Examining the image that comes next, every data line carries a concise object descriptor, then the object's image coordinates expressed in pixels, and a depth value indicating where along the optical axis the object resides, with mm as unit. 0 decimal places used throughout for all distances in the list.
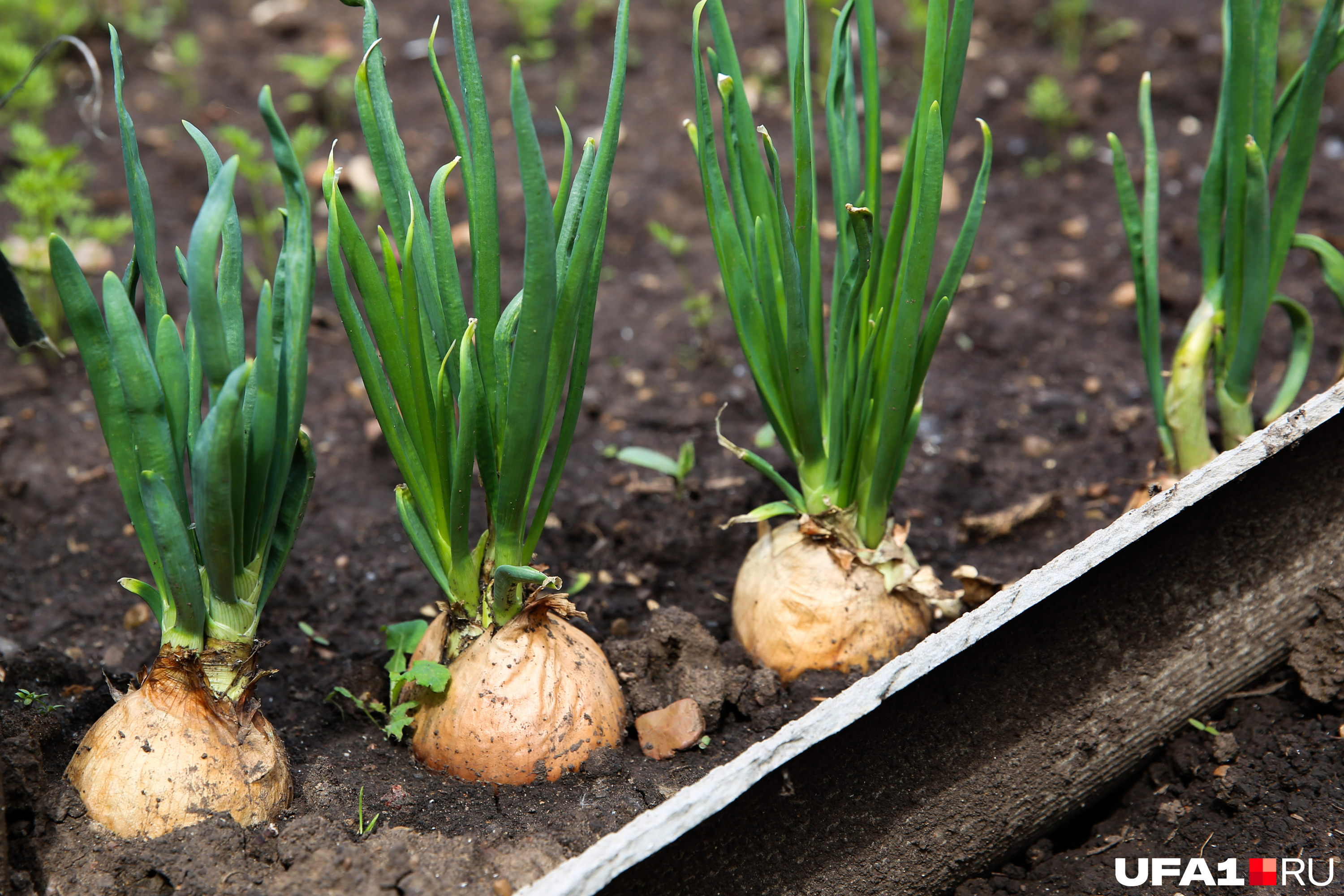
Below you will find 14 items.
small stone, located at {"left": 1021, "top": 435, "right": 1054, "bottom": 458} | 1128
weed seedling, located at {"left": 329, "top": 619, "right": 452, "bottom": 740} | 920
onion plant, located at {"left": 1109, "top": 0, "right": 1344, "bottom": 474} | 970
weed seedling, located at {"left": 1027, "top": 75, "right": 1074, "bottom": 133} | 1385
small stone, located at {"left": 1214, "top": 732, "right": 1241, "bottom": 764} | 954
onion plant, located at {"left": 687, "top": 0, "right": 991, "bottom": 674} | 928
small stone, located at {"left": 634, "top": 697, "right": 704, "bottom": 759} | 933
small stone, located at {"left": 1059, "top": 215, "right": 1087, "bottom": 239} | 1293
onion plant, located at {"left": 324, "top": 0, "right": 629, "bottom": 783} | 897
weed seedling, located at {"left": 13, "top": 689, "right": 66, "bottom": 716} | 919
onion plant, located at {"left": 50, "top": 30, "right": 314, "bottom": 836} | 866
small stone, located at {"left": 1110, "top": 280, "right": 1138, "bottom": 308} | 1224
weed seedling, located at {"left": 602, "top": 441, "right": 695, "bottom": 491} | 1051
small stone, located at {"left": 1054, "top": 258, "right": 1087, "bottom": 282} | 1249
